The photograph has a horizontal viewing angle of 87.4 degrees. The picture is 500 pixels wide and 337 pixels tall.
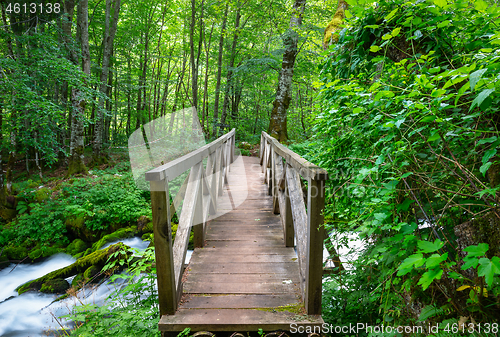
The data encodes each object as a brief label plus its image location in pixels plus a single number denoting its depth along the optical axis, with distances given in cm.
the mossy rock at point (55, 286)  546
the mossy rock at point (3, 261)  653
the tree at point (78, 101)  839
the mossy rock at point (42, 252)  678
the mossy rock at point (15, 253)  681
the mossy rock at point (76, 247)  704
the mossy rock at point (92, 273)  548
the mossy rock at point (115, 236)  684
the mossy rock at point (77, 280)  529
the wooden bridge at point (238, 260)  218
